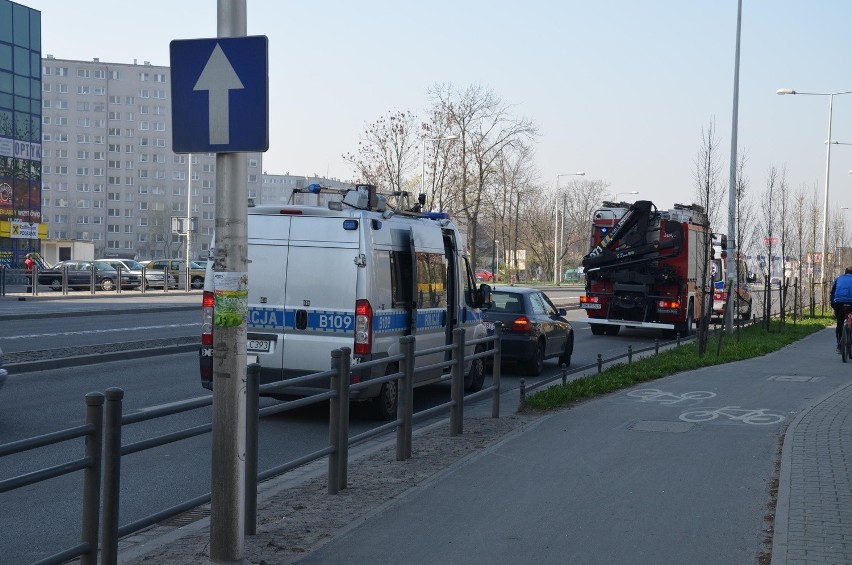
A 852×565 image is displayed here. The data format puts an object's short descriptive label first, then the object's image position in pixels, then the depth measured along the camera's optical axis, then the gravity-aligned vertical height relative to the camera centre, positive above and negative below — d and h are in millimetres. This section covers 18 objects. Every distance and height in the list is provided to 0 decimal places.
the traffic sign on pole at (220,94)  5250 +852
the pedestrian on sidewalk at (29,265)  41438 -503
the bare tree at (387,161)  38969 +3861
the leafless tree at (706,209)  19580 +1333
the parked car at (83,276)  44594 -972
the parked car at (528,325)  16922 -1036
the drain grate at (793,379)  15967 -1719
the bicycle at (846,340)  19438 -1311
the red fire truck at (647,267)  25844 -8
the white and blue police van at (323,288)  10820 -303
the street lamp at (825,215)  41844 +2343
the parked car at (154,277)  48875 -1006
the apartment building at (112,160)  123812 +12042
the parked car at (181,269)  51281 -638
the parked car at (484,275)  79000 -965
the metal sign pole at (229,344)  5309 -449
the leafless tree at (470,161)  40062 +4126
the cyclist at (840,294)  20188 -464
